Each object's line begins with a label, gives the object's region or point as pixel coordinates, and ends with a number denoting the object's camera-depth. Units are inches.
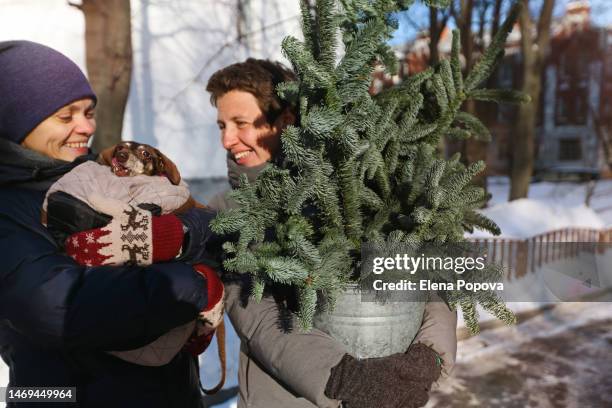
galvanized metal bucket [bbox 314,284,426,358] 54.6
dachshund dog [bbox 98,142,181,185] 66.0
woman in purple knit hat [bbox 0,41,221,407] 48.0
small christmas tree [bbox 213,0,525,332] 46.2
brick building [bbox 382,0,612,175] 929.5
